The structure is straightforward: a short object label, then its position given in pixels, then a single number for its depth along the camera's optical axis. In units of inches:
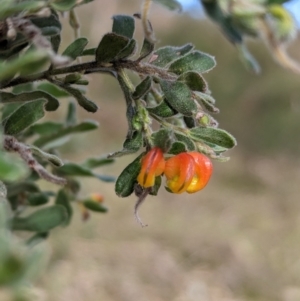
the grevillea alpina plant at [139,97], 10.3
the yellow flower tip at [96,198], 15.2
